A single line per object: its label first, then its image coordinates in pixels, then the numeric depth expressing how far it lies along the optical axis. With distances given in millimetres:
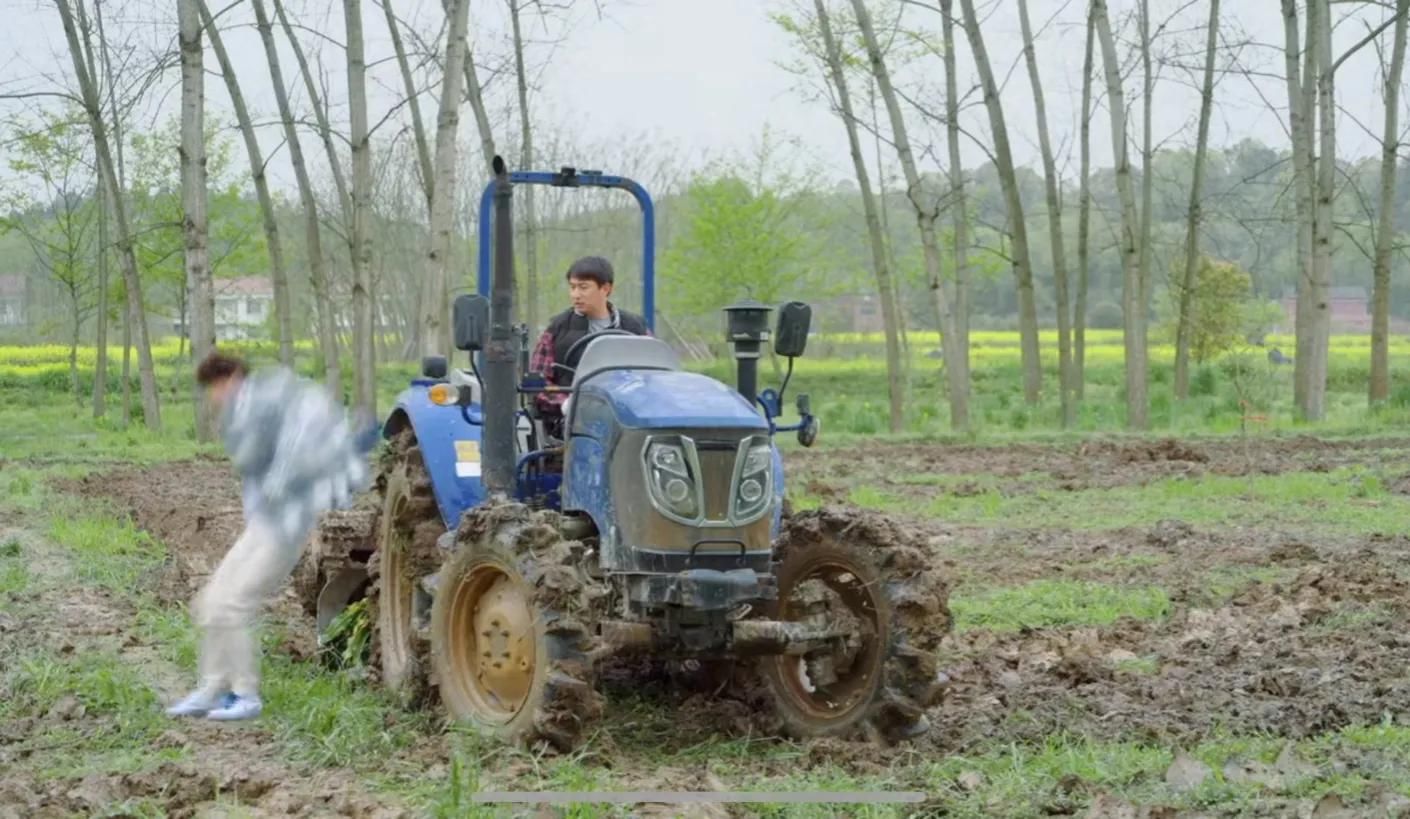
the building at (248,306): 59453
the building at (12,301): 62688
